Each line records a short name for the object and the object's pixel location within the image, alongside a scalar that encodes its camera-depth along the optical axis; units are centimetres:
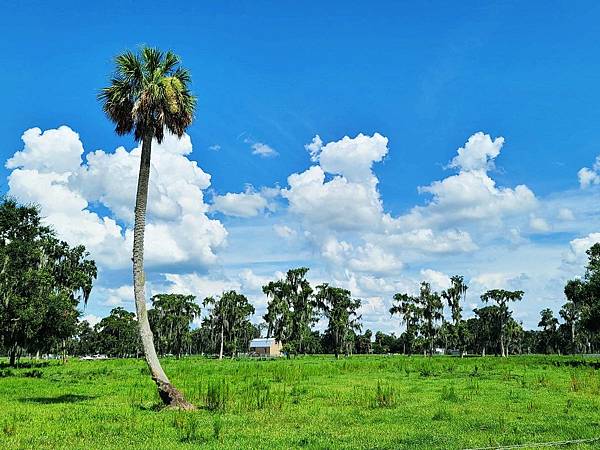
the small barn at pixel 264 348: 15400
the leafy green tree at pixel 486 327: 10744
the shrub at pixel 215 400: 2027
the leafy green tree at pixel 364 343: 13988
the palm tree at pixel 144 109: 2283
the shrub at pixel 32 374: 3795
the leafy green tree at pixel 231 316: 9712
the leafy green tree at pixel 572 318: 10506
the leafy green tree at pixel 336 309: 9181
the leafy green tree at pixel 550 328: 12541
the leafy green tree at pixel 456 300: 10066
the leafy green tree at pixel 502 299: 10332
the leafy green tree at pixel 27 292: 3778
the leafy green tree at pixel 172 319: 10594
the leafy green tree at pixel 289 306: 9038
